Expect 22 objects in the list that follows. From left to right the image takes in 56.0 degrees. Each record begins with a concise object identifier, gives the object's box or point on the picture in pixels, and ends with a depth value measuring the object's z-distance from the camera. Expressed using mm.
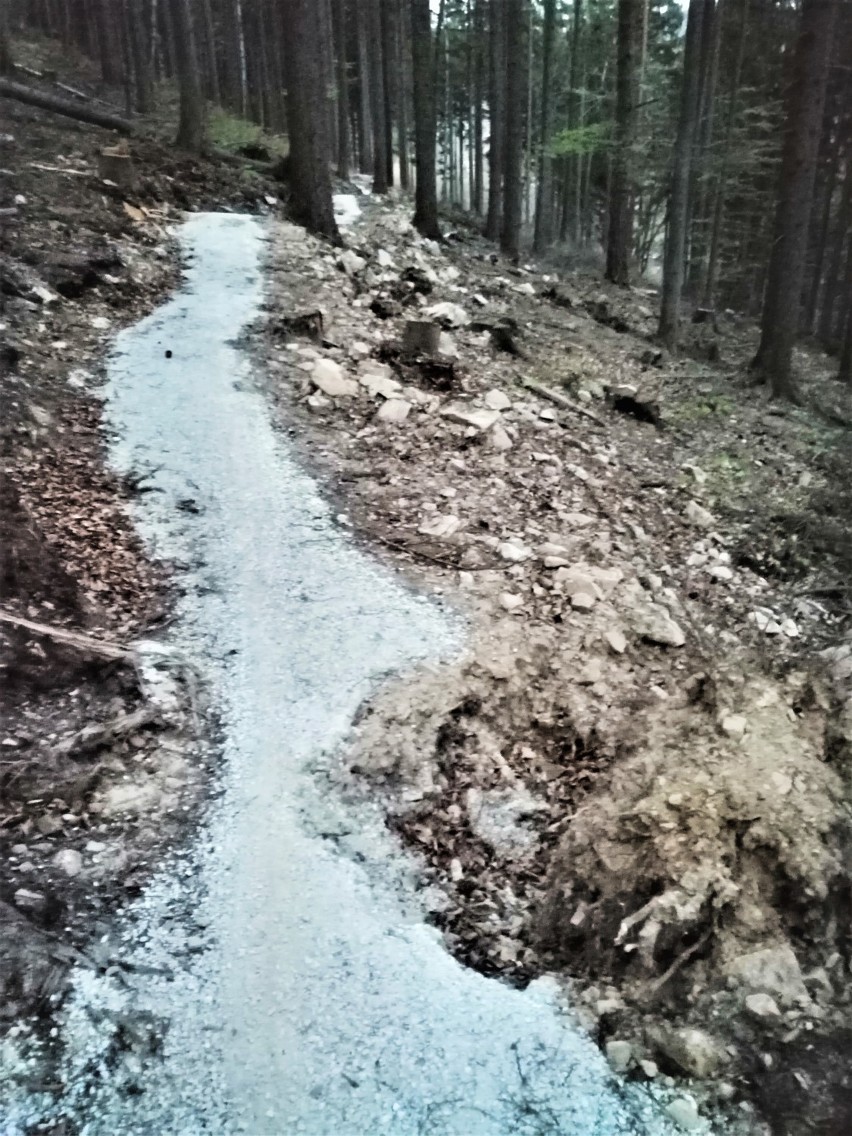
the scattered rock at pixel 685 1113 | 3150
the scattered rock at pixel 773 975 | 3703
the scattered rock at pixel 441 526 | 6402
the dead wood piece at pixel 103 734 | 4234
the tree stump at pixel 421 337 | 9062
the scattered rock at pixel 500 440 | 7684
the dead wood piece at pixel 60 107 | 15094
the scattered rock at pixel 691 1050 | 3355
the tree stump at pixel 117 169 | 11648
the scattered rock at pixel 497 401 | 8440
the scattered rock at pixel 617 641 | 5602
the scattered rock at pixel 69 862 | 3715
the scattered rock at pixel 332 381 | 7953
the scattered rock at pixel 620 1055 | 3322
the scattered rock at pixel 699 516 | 7812
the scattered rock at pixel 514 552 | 6211
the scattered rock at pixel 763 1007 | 3600
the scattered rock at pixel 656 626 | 5828
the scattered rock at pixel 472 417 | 7867
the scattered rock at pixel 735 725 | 5043
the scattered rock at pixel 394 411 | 7773
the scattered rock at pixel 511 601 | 5715
